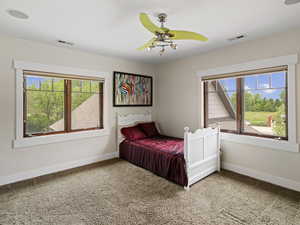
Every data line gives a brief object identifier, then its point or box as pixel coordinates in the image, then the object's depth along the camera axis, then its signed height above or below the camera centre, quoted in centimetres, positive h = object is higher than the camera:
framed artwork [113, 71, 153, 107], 399 +57
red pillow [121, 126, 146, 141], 388 -50
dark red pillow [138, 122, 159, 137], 419 -44
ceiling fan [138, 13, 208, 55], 185 +91
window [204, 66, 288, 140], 273 +18
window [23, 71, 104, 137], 302 +18
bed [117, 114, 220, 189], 262 -74
